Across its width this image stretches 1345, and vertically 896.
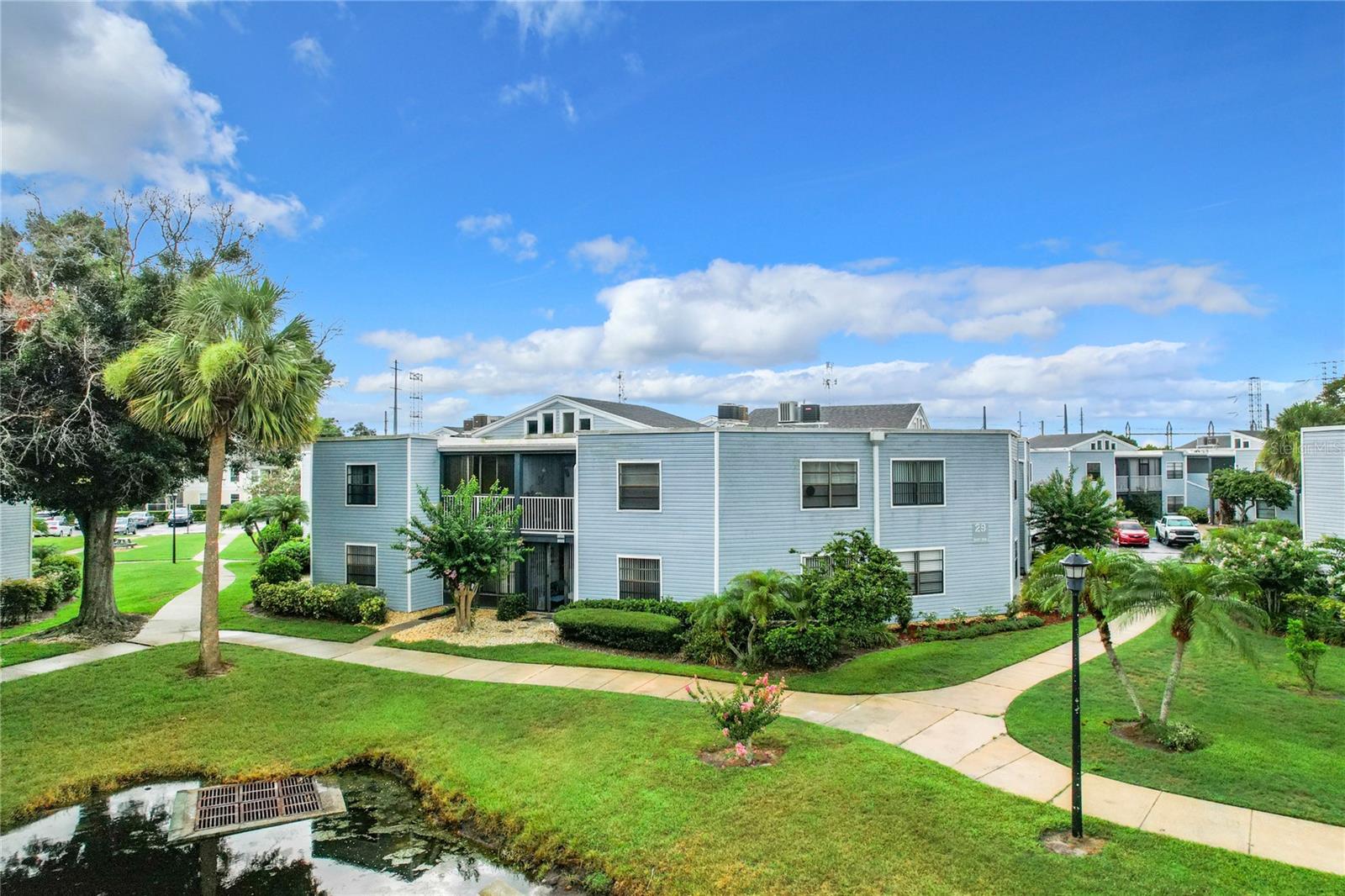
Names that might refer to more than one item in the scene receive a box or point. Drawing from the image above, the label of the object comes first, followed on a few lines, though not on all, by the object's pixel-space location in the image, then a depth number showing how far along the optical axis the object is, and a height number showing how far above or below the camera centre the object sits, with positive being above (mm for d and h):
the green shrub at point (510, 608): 19484 -3758
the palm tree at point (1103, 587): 9523 -1595
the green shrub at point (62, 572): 21156 -3012
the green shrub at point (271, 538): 28125 -2554
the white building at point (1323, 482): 17688 -222
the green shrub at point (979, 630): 16938 -3936
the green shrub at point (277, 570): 22062 -2992
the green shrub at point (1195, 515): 45594 -2763
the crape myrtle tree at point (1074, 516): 21453 -1317
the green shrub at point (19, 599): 18469 -3319
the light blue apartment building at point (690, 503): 17469 -752
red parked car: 34625 -3228
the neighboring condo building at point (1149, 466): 44812 +553
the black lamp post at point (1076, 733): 7223 -2769
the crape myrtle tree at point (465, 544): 17109 -1721
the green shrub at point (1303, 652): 11320 -2982
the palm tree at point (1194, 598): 9102 -1678
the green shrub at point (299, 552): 23858 -2673
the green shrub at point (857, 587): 14055 -2316
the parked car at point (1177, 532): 35312 -3010
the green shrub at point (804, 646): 13867 -3458
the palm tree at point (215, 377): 13359 +1964
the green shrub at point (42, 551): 23172 -2511
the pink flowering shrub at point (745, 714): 9344 -3297
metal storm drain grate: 8477 -4282
